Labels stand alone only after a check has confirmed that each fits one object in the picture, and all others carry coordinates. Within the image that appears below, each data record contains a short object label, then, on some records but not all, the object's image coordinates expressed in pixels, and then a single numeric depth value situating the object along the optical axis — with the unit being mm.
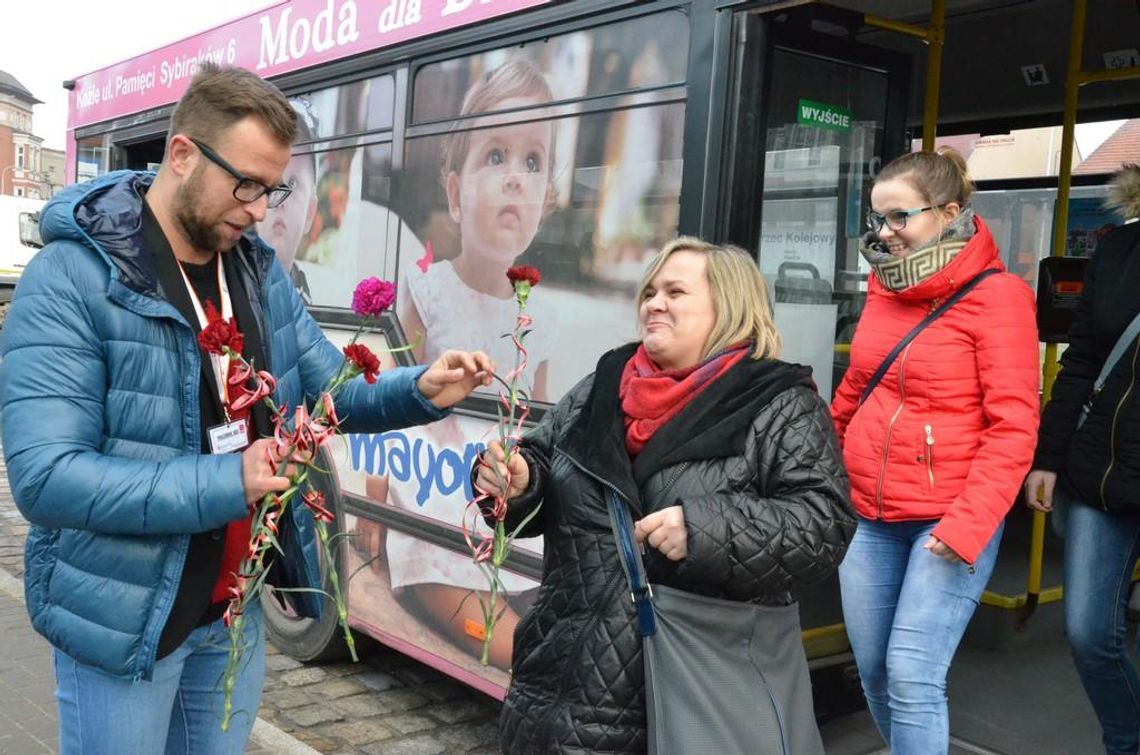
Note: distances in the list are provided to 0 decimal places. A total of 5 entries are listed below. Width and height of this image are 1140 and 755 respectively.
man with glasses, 1760
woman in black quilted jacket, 1978
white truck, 24862
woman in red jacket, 2617
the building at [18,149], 87188
